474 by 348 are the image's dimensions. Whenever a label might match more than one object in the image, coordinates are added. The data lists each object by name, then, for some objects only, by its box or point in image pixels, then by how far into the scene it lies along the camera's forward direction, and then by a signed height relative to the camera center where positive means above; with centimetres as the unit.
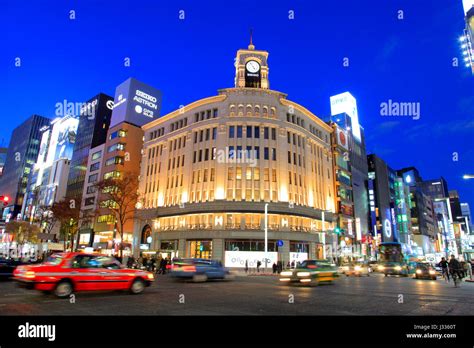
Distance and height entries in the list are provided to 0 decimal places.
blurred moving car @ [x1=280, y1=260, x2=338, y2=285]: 1973 -125
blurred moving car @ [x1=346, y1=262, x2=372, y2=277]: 3679 -174
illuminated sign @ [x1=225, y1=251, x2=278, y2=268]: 4628 -79
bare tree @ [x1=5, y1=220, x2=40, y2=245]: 7479 +402
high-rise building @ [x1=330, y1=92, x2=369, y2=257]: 6981 +1994
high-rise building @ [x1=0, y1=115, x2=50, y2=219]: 12962 +3859
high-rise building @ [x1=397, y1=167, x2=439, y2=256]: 11394 +1460
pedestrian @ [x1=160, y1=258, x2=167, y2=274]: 3284 -156
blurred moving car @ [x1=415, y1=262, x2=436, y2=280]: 3085 -149
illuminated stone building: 4784 +1199
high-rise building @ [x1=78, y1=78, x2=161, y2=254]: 7219 +2402
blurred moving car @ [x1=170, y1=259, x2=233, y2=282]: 2197 -131
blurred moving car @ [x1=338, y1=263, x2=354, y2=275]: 3810 -163
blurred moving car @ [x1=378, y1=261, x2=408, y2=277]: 3638 -146
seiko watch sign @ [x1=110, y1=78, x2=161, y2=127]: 7906 +3818
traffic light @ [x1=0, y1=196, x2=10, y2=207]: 2205 +340
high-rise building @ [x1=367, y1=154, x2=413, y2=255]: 8600 +1530
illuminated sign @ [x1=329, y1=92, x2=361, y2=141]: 9050 +4350
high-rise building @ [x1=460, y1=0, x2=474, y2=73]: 6821 +5273
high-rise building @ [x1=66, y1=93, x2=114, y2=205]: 8969 +3457
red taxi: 1141 -102
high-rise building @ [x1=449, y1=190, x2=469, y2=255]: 15358 +2450
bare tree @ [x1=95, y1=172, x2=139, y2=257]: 4429 +930
